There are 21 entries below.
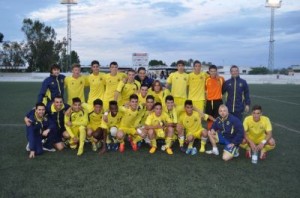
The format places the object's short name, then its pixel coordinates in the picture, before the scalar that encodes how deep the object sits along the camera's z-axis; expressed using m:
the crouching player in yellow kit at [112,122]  5.89
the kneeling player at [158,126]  5.82
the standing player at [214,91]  6.63
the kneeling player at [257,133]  5.40
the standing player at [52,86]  6.52
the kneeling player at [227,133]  5.28
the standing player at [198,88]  6.81
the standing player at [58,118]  5.82
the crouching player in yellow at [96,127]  5.80
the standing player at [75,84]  6.79
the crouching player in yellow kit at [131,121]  5.95
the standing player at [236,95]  6.48
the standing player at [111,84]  6.95
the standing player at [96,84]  6.96
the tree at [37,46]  48.62
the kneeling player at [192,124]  5.88
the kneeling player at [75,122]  5.78
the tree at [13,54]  46.69
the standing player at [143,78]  6.90
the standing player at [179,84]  6.88
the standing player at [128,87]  6.63
